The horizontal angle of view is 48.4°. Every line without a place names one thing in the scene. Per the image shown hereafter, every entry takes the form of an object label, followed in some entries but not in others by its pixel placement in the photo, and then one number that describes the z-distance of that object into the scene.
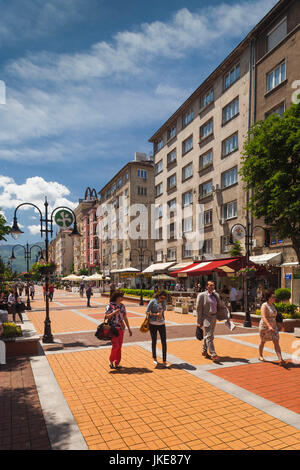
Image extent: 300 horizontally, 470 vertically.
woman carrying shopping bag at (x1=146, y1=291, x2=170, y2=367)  8.20
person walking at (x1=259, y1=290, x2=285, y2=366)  8.23
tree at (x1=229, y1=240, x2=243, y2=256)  23.96
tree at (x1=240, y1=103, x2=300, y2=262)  14.77
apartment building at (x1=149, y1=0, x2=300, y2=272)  22.89
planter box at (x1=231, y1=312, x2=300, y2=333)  13.35
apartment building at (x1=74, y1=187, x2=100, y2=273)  74.25
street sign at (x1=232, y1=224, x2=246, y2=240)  18.78
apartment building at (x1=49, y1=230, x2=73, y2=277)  125.55
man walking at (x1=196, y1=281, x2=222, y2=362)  8.59
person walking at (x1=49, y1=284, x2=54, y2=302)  33.31
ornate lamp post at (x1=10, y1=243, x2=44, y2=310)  32.98
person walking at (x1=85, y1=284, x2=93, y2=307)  25.60
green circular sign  12.07
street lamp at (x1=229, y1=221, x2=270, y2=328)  14.44
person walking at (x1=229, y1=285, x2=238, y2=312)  18.00
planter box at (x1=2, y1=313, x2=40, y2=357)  8.92
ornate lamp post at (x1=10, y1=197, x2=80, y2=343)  11.04
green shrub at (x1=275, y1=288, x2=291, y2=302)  15.73
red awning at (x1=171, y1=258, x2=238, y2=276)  20.14
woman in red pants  7.83
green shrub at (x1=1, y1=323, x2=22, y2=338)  9.03
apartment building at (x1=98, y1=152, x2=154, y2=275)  52.25
